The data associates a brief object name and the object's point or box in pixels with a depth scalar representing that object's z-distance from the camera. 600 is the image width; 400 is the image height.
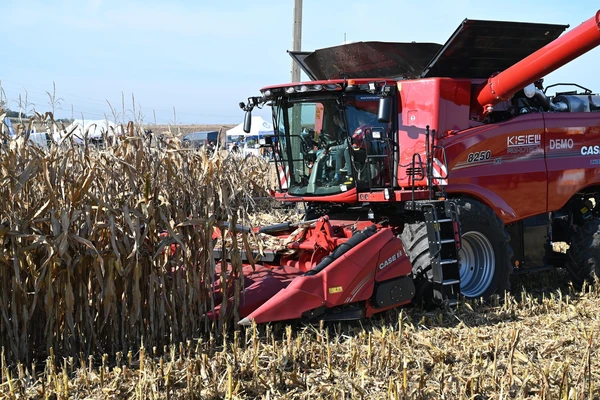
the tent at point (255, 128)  25.12
